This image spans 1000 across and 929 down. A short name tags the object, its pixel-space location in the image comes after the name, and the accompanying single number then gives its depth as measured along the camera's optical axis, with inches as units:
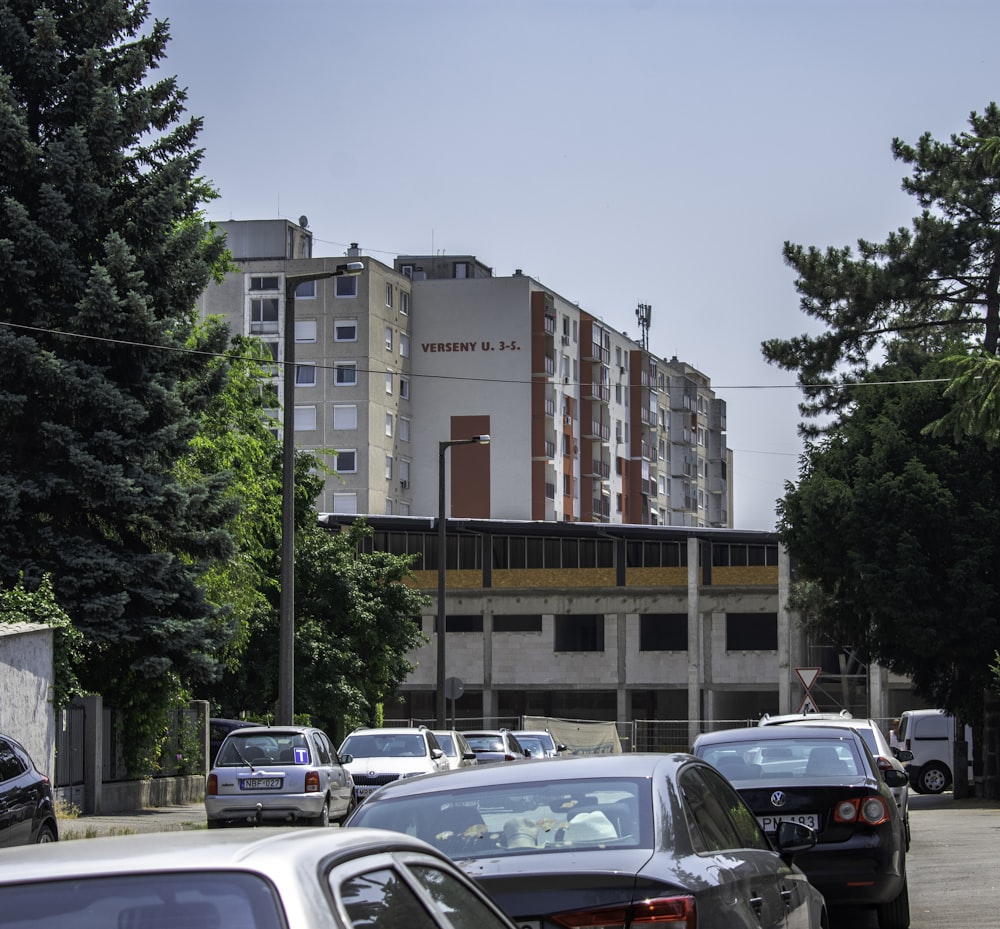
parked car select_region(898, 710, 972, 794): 1833.2
